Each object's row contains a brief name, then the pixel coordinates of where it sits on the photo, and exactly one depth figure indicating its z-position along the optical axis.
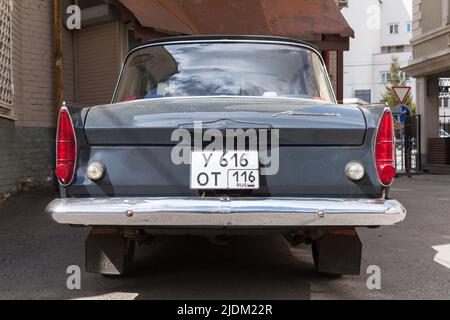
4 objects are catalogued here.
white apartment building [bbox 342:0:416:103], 49.82
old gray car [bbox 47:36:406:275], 3.08
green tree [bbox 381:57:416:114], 43.43
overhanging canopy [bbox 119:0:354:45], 9.65
